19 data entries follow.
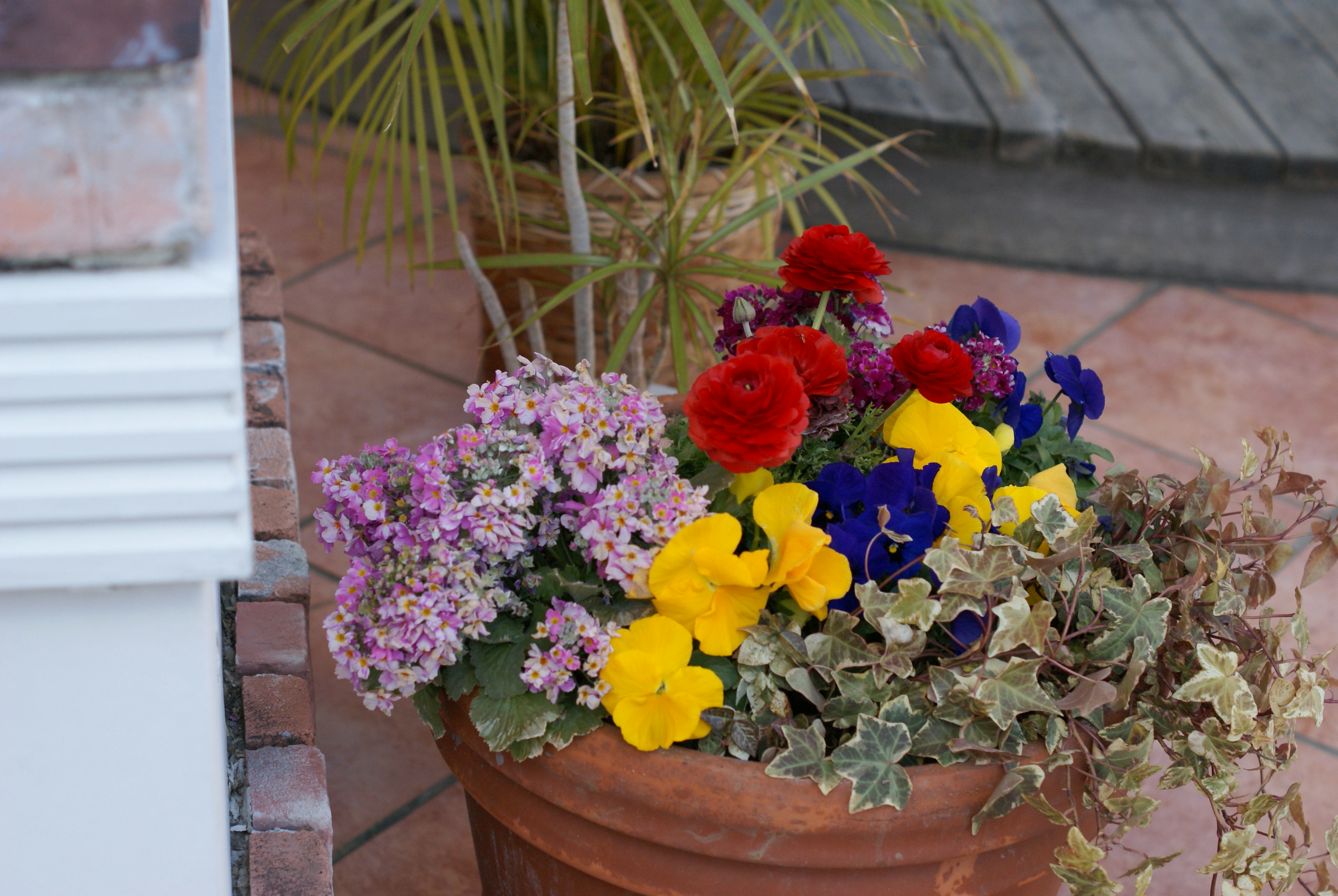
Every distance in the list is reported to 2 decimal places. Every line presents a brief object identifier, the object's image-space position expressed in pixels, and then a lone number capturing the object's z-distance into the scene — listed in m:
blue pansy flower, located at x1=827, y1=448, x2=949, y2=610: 1.92
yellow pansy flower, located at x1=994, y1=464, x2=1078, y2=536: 1.96
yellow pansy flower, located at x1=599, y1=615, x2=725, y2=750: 1.87
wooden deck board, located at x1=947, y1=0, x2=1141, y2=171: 3.78
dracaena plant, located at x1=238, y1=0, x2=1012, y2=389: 2.22
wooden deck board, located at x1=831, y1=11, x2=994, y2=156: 3.76
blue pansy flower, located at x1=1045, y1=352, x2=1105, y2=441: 2.01
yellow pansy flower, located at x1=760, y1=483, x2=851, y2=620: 1.88
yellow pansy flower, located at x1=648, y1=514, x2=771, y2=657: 1.88
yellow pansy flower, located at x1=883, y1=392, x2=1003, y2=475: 1.98
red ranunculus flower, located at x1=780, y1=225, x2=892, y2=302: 1.96
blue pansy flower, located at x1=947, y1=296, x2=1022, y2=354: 2.03
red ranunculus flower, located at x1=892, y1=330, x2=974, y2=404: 1.88
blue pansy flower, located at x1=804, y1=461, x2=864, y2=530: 1.95
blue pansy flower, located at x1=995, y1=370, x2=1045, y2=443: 2.02
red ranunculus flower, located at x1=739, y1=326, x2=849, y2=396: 1.90
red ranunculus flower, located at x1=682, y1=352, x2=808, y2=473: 1.83
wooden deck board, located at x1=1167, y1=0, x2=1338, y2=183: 3.78
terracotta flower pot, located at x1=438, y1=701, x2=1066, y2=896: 1.86
